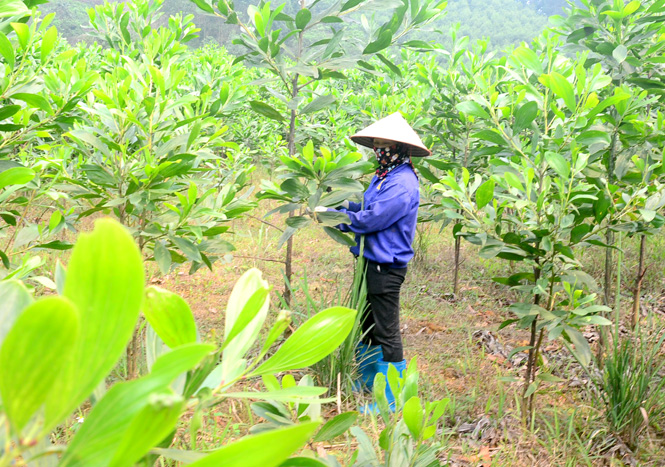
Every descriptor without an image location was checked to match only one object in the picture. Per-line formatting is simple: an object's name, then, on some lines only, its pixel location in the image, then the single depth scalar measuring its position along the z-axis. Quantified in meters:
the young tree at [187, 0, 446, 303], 2.59
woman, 3.04
